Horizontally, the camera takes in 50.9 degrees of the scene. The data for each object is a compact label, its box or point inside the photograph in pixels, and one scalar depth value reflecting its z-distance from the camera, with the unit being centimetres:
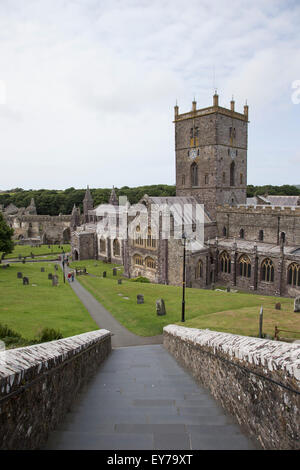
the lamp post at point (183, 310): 1911
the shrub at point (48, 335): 1245
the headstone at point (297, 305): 2123
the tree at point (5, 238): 4513
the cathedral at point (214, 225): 3488
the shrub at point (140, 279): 3825
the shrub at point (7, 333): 1262
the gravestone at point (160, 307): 2195
